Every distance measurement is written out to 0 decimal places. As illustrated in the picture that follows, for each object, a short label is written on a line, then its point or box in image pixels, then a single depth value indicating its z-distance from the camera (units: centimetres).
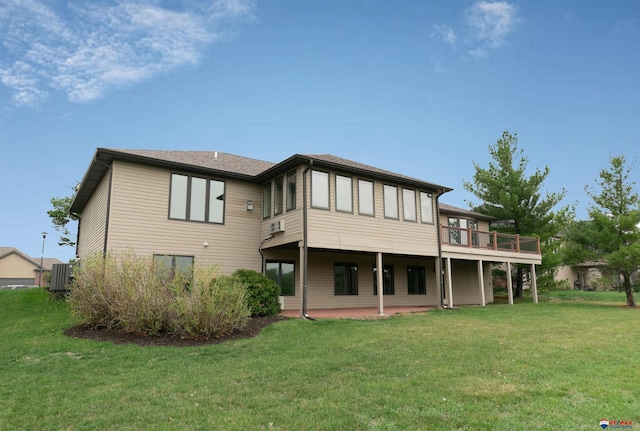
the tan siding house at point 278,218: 1290
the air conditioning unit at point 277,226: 1360
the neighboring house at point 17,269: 4644
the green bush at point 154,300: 869
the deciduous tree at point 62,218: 2745
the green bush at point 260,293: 1165
